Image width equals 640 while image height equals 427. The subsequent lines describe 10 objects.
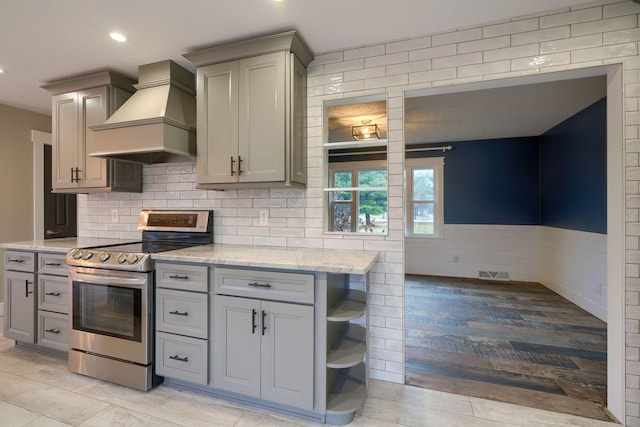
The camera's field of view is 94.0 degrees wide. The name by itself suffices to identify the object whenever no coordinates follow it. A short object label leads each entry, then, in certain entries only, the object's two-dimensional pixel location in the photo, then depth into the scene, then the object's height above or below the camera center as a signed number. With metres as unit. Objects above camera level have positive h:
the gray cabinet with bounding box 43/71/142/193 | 2.65 +0.75
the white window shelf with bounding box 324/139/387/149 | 2.22 +0.52
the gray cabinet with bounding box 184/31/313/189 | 2.07 +0.73
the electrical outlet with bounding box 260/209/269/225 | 2.51 -0.04
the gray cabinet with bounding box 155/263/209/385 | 1.90 -0.72
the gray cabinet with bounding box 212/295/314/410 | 1.68 -0.81
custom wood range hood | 2.21 +0.70
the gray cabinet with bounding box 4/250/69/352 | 2.37 -0.71
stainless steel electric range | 1.99 -0.71
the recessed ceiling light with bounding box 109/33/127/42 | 2.08 +1.25
